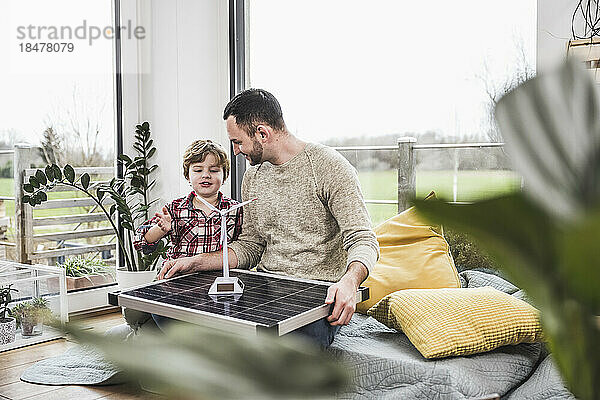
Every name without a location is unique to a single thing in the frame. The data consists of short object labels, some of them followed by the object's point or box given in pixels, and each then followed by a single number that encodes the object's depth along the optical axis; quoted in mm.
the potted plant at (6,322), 3293
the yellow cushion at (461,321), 2078
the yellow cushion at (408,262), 2754
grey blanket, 1925
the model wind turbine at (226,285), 2098
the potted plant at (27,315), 3424
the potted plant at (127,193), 3730
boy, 2965
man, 2354
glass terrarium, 3338
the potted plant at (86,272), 4027
